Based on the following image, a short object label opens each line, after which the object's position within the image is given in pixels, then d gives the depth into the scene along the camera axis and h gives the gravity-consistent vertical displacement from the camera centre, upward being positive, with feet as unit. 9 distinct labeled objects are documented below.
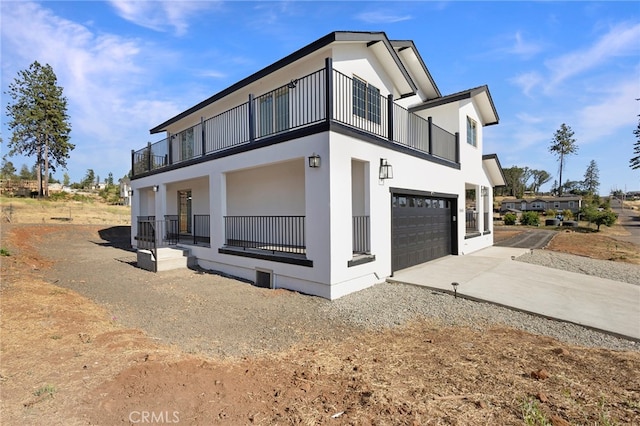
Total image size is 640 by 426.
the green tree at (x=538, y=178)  338.07 +29.73
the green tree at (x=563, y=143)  194.90 +39.57
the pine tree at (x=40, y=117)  117.08 +36.52
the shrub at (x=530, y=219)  121.80 -5.79
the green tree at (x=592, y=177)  303.68 +27.16
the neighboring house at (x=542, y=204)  203.33 +0.58
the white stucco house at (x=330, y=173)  23.79 +3.84
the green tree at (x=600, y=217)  112.98 -4.96
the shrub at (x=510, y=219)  126.81 -6.09
